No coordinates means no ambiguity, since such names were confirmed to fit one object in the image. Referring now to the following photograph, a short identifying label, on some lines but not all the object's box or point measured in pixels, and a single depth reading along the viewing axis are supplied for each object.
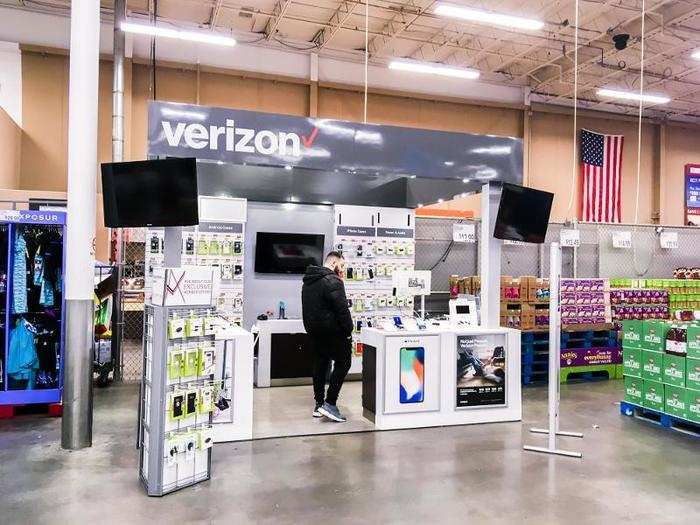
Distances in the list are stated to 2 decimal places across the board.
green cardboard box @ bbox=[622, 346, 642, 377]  6.14
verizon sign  5.07
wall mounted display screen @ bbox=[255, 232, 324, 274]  8.38
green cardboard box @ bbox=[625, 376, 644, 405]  6.14
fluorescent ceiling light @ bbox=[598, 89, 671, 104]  12.02
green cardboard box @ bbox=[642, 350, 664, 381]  5.88
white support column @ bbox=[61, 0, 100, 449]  4.89
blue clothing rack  5.96
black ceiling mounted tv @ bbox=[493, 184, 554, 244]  6.12
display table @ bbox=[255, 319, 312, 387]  7.70
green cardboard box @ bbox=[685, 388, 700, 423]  5.43
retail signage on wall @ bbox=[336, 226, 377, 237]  8.52
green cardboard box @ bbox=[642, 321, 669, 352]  5.85
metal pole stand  4.93
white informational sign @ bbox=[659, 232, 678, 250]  10.97
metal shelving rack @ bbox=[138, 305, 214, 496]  3.88
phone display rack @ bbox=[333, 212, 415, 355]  8.55
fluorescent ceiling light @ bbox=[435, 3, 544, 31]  8.71
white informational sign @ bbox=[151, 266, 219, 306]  4.00
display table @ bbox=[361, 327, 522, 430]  5.64
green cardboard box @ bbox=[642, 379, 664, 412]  5.87
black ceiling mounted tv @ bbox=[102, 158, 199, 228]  4.58
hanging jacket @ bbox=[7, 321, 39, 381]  5.96
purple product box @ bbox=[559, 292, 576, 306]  8.39
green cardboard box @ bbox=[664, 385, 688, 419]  5.57
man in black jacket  5.60
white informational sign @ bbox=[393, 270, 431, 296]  6.41
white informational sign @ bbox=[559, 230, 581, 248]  9.84
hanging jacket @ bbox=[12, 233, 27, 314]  6.05
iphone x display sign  5.67
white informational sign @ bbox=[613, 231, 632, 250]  10.67
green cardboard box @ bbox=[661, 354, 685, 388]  5.61
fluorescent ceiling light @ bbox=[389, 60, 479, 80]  11.01
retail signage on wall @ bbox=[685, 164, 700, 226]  15.92
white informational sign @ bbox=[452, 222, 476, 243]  9.62
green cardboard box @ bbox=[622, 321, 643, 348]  6.19
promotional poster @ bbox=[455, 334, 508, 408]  5.88
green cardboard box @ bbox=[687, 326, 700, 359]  5.45
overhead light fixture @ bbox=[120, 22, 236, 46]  9.14
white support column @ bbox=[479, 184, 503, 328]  6.31
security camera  10.89
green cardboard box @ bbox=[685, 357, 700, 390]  5.44
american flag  14.66
